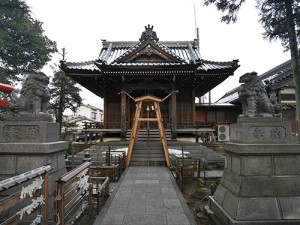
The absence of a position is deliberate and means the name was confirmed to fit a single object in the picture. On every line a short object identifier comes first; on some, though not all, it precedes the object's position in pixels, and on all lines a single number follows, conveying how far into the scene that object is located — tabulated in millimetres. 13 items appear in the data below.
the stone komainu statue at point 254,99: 4152
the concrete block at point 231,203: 3624
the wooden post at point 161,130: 10734
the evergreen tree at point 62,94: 22828
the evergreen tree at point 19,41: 14453
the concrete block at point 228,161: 4340
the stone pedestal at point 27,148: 3752
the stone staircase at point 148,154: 11055
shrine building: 13281
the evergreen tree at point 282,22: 6504
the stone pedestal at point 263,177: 3535
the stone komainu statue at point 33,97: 4164
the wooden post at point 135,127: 10820
